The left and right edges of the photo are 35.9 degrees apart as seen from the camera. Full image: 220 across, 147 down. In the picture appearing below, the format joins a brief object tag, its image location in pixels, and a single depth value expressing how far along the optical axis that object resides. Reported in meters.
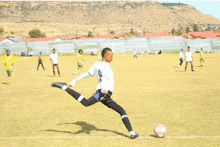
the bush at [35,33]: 134.38
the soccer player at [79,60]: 27.53
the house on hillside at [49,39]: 103.34
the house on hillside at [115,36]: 100.28
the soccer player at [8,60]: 19.78
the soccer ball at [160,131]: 7.85
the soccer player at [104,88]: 7.65
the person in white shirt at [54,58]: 25.62
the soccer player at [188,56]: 26.56
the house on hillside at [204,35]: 94.57
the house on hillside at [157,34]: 106.15
